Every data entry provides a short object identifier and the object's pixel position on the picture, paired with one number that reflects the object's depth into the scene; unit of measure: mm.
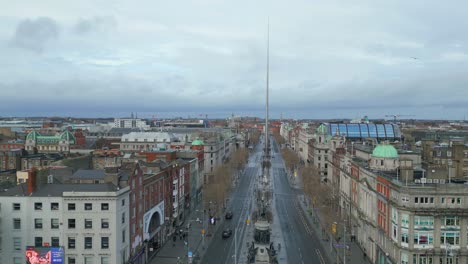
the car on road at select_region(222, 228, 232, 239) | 98688
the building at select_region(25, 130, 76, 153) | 184875
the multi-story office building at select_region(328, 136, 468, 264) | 66688
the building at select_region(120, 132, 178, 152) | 193538
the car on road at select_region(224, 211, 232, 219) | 117150
